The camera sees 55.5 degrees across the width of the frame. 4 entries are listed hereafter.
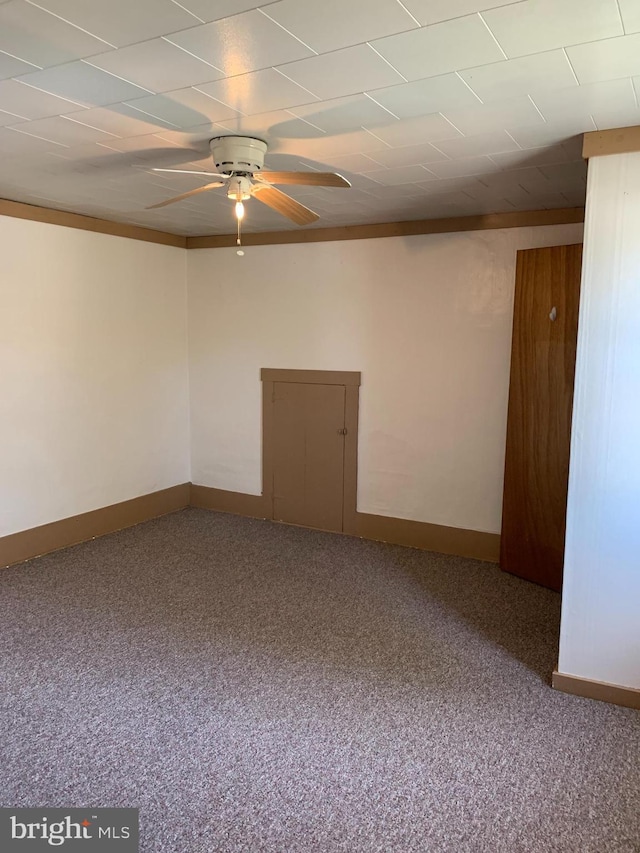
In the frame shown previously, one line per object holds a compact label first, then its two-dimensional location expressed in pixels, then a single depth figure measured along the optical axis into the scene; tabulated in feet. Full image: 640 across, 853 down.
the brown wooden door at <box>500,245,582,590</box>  12.42
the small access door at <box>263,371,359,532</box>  16.24
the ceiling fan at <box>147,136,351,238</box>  8.13
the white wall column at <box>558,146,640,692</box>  8.22
